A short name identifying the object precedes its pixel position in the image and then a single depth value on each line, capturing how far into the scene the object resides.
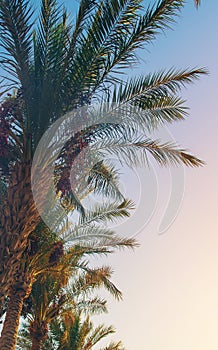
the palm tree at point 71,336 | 17.86
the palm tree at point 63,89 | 7.33
